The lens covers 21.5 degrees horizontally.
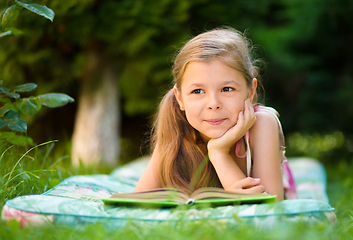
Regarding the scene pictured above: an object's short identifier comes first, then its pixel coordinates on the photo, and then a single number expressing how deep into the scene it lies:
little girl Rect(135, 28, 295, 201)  1.58
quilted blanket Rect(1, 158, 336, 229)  1.43
